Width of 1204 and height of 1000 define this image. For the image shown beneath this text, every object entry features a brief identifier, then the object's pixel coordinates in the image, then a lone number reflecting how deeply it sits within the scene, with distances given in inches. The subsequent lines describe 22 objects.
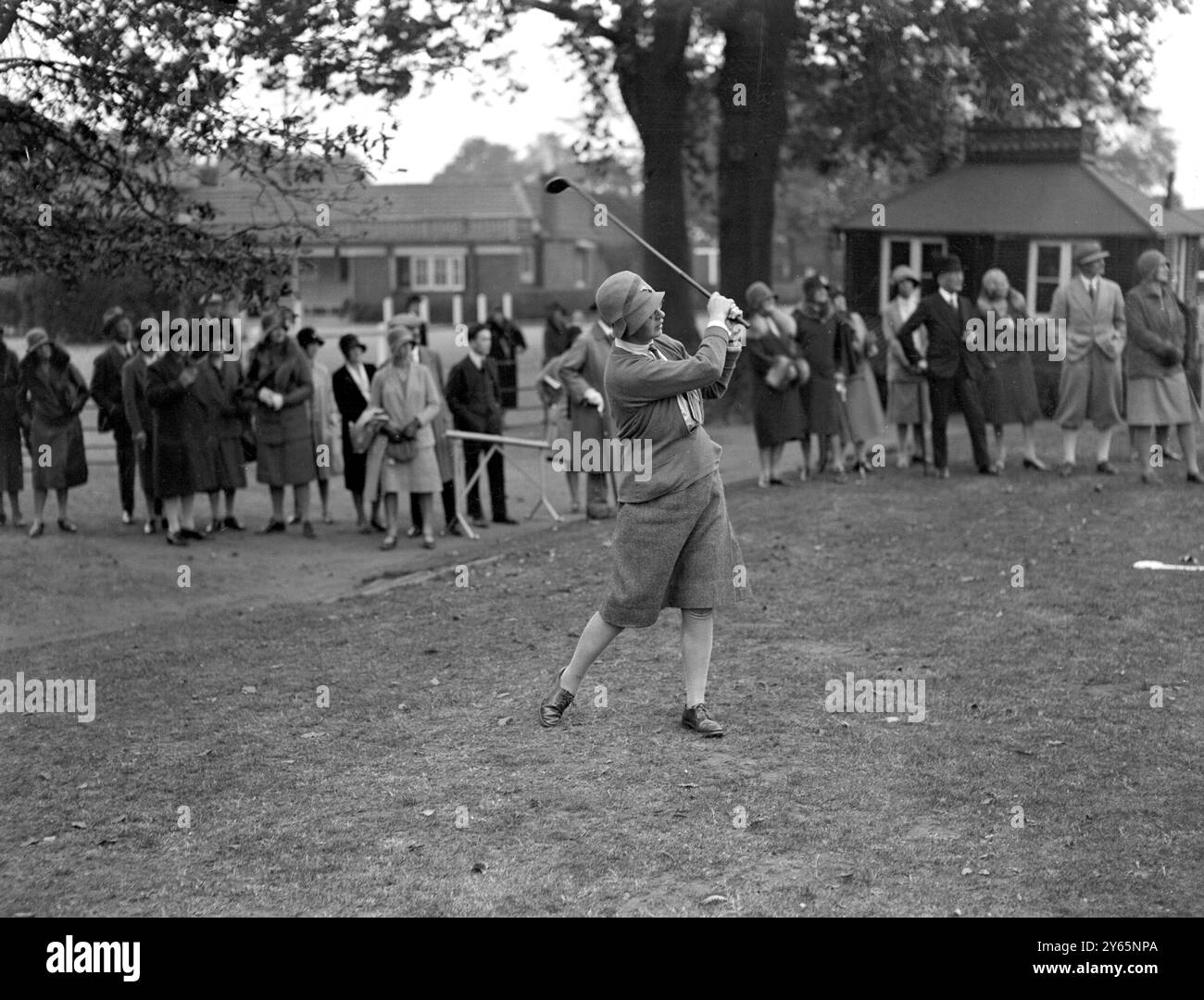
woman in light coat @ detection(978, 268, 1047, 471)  622.8
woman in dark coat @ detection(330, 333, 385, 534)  598.5
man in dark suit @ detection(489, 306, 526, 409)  827.4
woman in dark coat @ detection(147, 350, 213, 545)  562.6
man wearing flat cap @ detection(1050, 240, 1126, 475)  595.8
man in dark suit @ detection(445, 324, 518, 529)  593.6
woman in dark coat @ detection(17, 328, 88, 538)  585.9
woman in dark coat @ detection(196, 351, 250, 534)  583.5
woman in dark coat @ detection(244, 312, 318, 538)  587.8
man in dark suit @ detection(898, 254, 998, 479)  609.0
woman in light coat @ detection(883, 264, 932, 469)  629.0
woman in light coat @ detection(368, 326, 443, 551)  554.3
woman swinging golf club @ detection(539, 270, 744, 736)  283.6
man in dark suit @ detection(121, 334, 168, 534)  571.5
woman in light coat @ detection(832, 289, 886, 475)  633.6
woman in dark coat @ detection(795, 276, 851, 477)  615.8
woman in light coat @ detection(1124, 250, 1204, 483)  558.9
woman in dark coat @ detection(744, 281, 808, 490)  600.7
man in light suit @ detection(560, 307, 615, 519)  585.3
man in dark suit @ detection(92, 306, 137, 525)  607.5
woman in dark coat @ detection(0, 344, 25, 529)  592.1
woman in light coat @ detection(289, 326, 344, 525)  604.4
